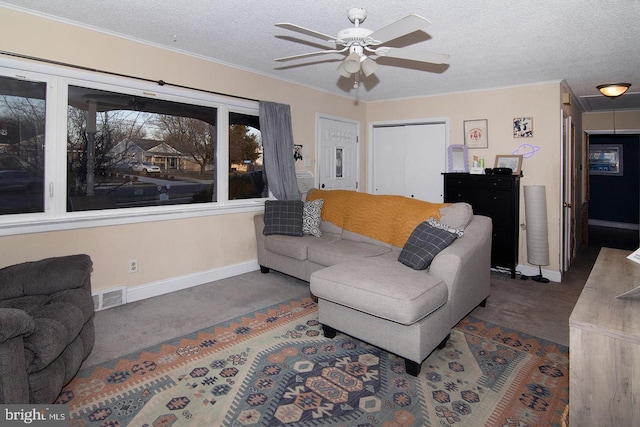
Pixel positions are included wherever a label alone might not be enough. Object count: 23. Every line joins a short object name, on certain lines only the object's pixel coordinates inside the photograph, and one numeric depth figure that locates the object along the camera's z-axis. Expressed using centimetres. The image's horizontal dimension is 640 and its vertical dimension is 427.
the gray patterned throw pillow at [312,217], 417
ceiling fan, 200
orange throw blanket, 345
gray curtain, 441
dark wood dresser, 441
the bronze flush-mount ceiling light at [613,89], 407
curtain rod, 274
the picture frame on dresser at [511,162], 460
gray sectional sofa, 226
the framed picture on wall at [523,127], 453
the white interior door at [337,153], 533
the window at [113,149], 284
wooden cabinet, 142
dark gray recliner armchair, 154
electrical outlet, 345
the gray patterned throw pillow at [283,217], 413
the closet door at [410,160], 541
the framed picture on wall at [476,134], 491
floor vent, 321
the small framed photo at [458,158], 508
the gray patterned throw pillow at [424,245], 273
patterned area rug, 188
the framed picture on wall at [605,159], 857
